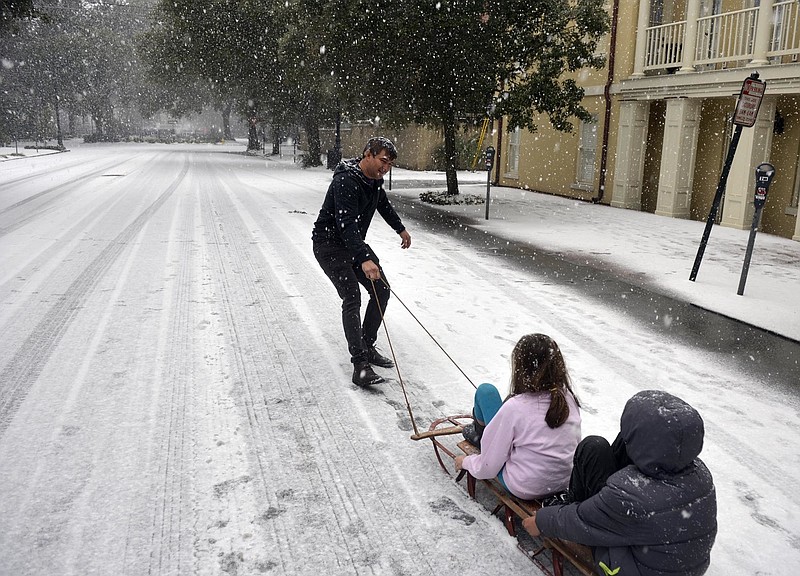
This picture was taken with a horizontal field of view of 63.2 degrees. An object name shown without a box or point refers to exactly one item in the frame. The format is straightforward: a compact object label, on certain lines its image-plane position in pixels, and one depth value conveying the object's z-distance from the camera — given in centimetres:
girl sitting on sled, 292
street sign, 780
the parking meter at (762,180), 782
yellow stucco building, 1361
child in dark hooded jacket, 225
